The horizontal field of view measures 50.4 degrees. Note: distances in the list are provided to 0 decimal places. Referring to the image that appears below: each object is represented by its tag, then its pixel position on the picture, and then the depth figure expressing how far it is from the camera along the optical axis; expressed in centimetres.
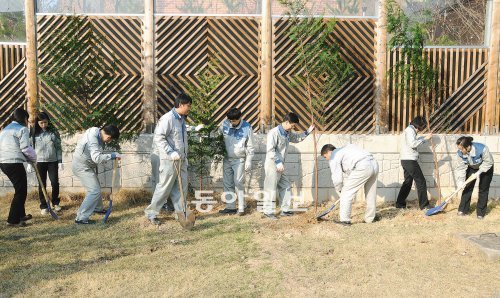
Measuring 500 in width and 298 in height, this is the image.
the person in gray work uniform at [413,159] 859
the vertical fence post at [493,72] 935
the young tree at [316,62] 862
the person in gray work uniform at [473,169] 800
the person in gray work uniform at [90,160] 760
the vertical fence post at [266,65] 932
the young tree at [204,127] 852
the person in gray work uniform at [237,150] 830
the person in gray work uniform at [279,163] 816
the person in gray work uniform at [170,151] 744
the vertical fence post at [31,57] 934
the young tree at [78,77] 862
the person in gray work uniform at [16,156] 751
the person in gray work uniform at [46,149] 826
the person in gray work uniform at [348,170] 773
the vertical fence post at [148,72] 934
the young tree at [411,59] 867
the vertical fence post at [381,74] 934
